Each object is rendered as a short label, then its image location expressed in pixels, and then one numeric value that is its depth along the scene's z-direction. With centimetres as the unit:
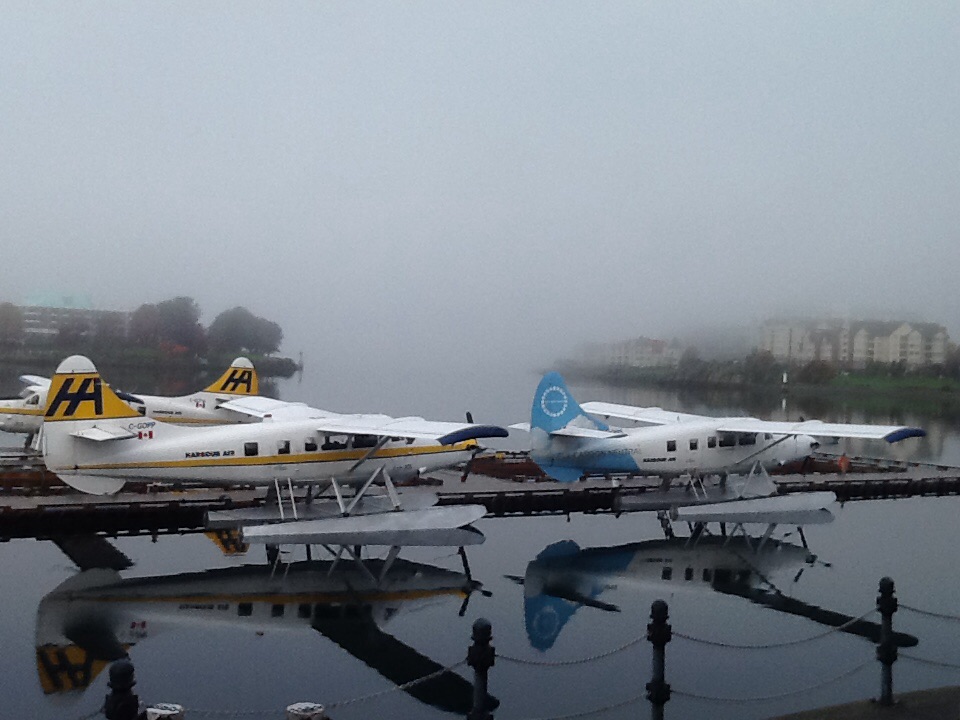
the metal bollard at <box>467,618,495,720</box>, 714
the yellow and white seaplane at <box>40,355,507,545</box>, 1548
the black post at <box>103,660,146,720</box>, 568
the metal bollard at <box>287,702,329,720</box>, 725
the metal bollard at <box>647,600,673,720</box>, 804
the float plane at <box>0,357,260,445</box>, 2628
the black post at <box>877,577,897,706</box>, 837
